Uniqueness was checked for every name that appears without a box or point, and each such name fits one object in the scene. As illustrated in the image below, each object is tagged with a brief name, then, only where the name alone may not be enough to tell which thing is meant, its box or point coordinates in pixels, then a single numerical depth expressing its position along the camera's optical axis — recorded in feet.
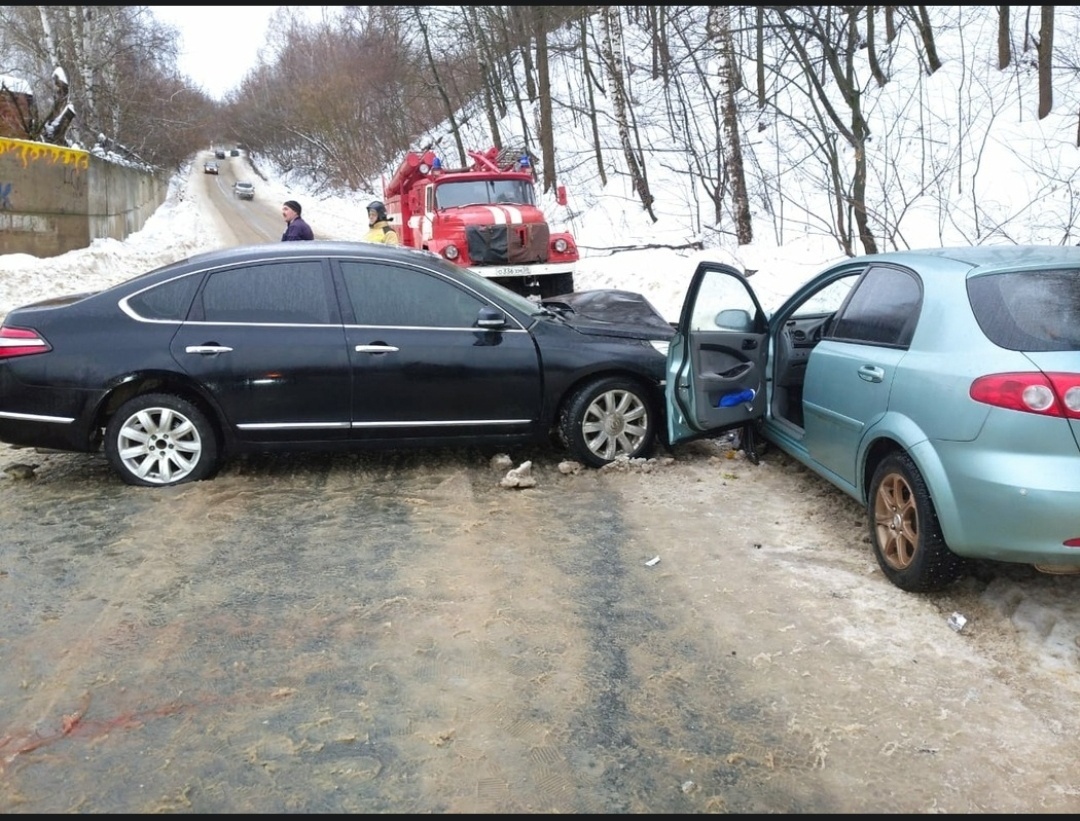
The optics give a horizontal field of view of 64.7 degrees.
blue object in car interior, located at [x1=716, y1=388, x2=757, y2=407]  18.22
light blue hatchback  11.03
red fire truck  42.19
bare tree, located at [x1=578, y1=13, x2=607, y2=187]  81.59
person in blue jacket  31.76
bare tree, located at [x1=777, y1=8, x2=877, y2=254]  37.06
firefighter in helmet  35.68
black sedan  17.90
